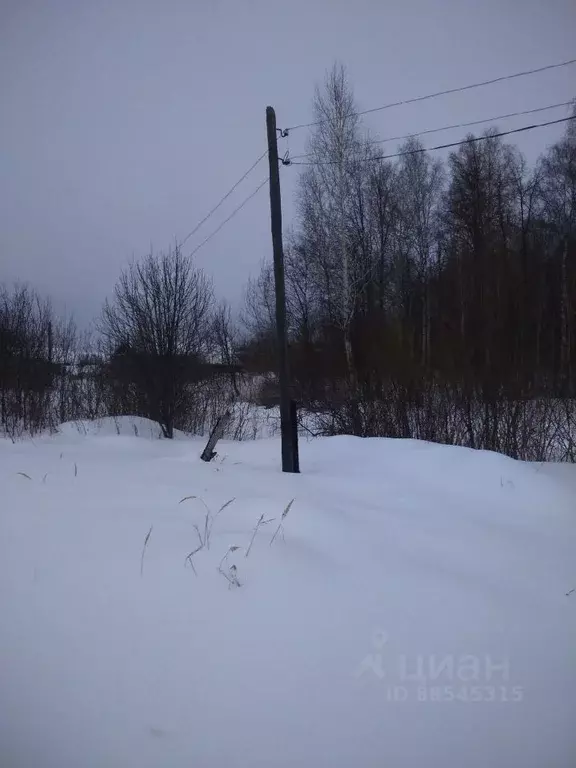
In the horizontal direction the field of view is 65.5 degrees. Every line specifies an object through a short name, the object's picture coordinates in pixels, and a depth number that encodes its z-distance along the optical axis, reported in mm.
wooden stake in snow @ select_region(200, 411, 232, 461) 6527
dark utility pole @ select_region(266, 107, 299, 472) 6285
